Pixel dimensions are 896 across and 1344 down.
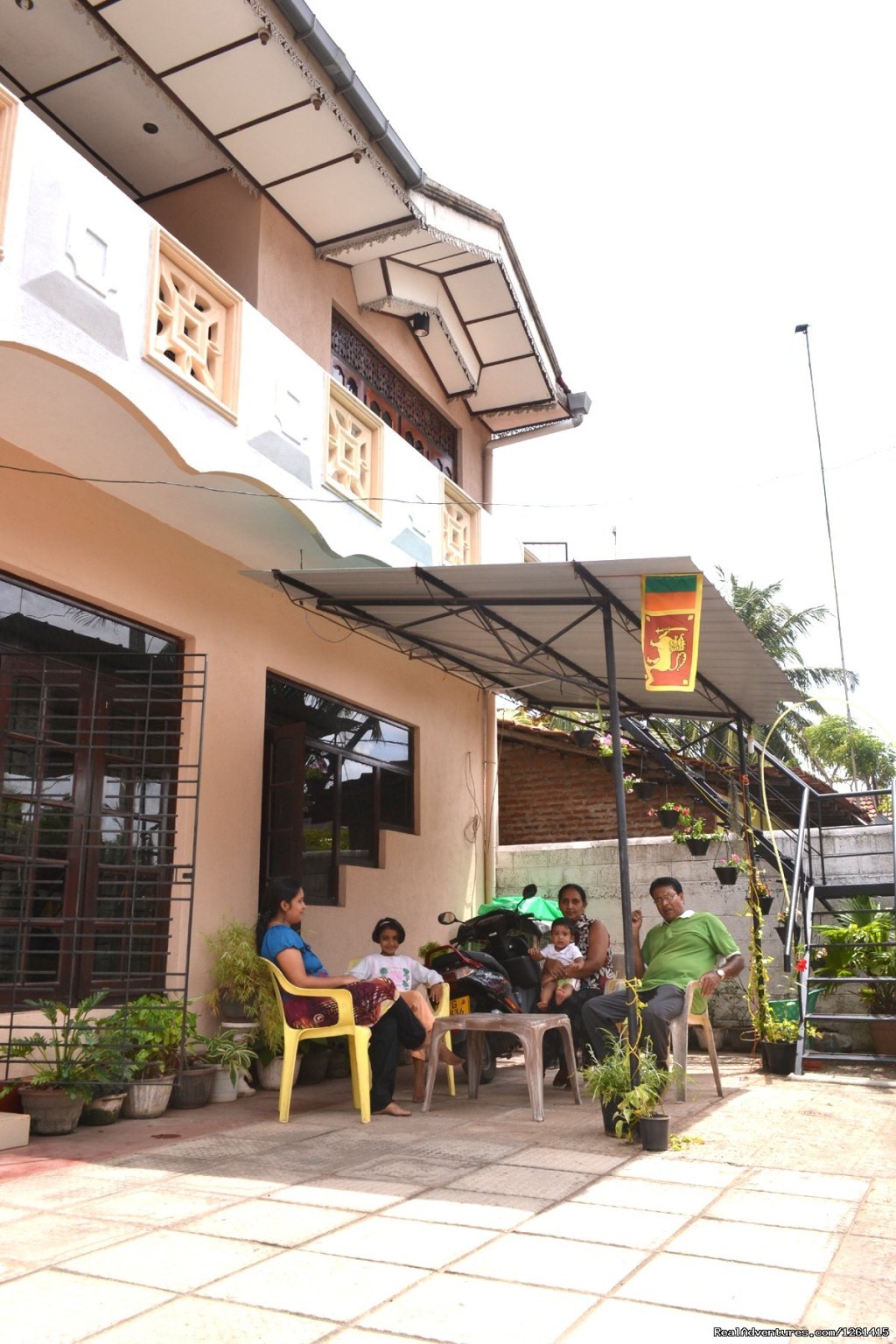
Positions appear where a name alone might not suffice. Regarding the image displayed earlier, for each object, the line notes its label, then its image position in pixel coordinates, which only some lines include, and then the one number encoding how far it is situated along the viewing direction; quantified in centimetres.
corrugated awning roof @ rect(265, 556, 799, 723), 622
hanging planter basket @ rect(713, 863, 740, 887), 918
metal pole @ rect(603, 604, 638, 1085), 521
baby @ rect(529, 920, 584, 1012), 689
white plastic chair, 591
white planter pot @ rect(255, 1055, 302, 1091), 668
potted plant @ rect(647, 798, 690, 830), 971
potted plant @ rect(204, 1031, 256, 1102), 621
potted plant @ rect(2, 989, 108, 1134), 511
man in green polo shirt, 566
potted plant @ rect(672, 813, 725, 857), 940
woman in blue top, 560
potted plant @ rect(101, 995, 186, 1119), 561
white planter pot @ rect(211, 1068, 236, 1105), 621
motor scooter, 713
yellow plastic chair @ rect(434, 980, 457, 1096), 659
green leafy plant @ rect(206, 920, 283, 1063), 656
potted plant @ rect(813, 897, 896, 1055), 779
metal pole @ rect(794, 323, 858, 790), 1293
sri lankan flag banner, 575
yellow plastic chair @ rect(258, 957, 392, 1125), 548
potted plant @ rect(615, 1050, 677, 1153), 482
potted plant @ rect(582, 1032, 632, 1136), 502
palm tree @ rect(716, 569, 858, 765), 2800
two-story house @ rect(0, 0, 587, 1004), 538
